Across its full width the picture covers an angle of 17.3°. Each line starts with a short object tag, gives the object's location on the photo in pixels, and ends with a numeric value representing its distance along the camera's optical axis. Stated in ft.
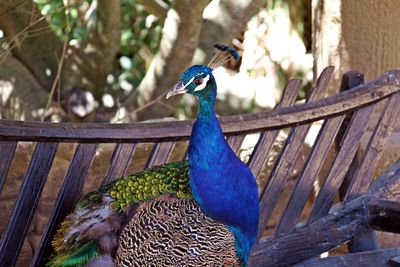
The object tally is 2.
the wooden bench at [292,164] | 14.22
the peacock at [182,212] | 13.73
